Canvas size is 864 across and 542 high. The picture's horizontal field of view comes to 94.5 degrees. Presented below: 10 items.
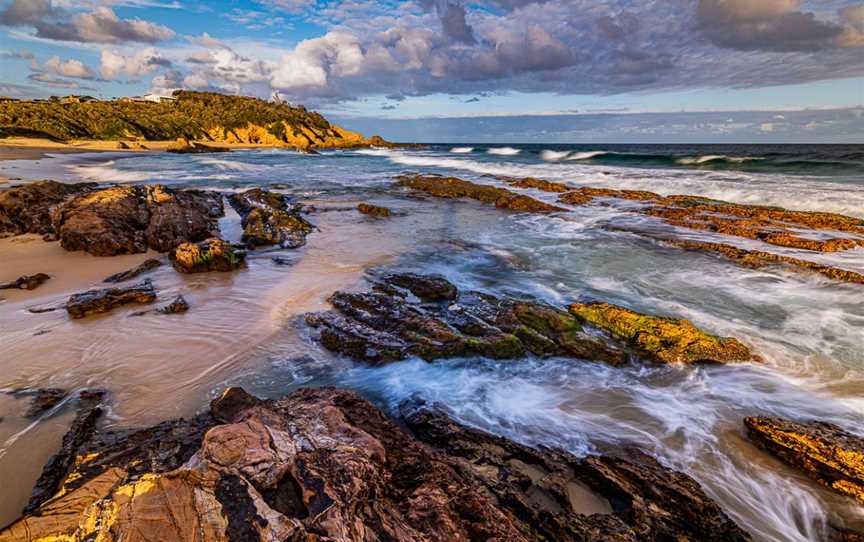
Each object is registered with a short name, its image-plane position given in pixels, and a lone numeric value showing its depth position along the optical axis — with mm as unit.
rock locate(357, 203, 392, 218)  15180
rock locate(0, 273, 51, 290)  6965
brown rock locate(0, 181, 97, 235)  10742
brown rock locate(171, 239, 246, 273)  8023
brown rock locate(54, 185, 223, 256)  9117
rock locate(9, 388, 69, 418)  3880
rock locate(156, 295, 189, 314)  6176
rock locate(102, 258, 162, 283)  7574
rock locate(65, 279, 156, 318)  5895
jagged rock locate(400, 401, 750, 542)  2816
